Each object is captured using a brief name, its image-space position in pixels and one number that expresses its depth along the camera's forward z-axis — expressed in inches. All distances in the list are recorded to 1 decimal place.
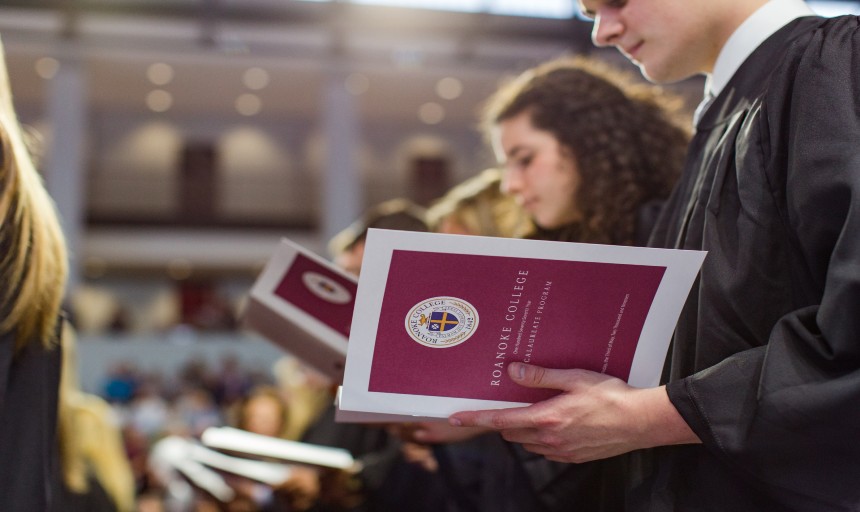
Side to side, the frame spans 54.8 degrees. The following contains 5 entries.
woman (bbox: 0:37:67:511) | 54.7
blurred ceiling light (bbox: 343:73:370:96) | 553.4
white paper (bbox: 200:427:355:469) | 97.0
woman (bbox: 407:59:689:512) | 76.6
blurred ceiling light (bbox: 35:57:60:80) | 526.9
